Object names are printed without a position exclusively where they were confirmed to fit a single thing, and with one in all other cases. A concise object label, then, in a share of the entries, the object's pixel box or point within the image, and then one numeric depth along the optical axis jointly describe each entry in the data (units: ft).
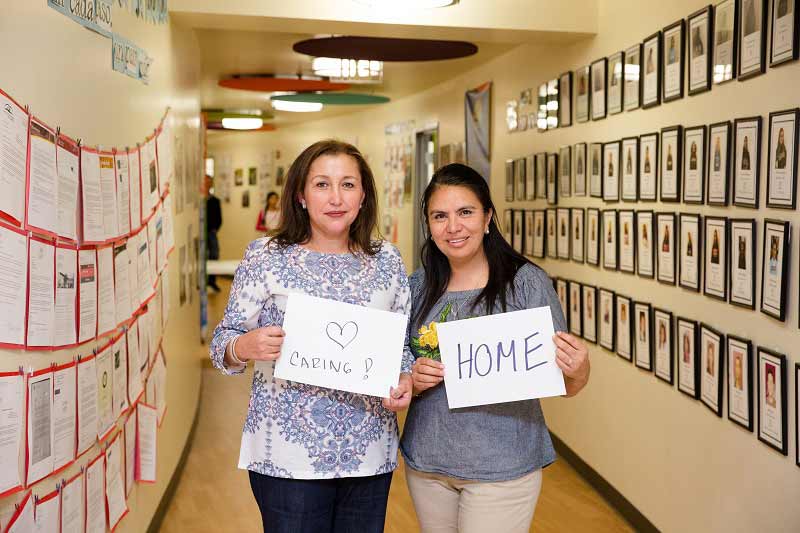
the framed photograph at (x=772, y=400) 9.91
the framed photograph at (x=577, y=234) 18.13
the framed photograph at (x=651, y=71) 13.98
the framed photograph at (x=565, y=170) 18.84
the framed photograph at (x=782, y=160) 9.63
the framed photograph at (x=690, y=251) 12.41
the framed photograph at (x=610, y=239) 16.14
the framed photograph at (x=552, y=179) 19.81
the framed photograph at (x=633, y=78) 14.88
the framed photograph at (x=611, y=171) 16.02
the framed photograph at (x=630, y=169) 14.96
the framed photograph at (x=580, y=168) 17.93
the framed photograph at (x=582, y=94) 17.76
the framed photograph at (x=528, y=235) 22.00
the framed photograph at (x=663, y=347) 13.52
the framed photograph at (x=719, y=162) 11.41
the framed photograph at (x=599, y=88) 16.70
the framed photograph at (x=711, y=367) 11.64
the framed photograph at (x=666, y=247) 13.37
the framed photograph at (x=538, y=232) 20.99
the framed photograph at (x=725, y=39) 11.27
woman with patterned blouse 7.14
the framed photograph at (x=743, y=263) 10.66
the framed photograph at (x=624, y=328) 15.44
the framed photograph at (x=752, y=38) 10.46
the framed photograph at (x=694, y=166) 12.25
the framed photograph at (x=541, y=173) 20.62
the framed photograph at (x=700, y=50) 12.09
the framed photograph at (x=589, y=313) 17.44
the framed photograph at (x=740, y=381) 10.77
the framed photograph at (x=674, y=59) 13.12
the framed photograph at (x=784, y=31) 9.66
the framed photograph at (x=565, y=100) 18.83
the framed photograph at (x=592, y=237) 17.12
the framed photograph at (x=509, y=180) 23.72
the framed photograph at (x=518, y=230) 22.75
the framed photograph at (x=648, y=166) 14.10
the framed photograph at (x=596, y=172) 16.89
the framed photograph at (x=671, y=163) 13.10
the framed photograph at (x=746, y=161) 10.57
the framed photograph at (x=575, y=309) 18.47
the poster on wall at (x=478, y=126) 26.18
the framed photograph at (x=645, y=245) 14.24
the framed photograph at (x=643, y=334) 14.43
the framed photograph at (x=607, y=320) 16.39
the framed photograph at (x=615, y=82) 15.79
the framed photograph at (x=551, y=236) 20.08
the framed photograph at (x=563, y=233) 19.12
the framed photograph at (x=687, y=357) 12.55
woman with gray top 7.51
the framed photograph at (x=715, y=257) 11.46
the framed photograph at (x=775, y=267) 9.82
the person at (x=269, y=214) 54.24
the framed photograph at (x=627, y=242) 15.16
